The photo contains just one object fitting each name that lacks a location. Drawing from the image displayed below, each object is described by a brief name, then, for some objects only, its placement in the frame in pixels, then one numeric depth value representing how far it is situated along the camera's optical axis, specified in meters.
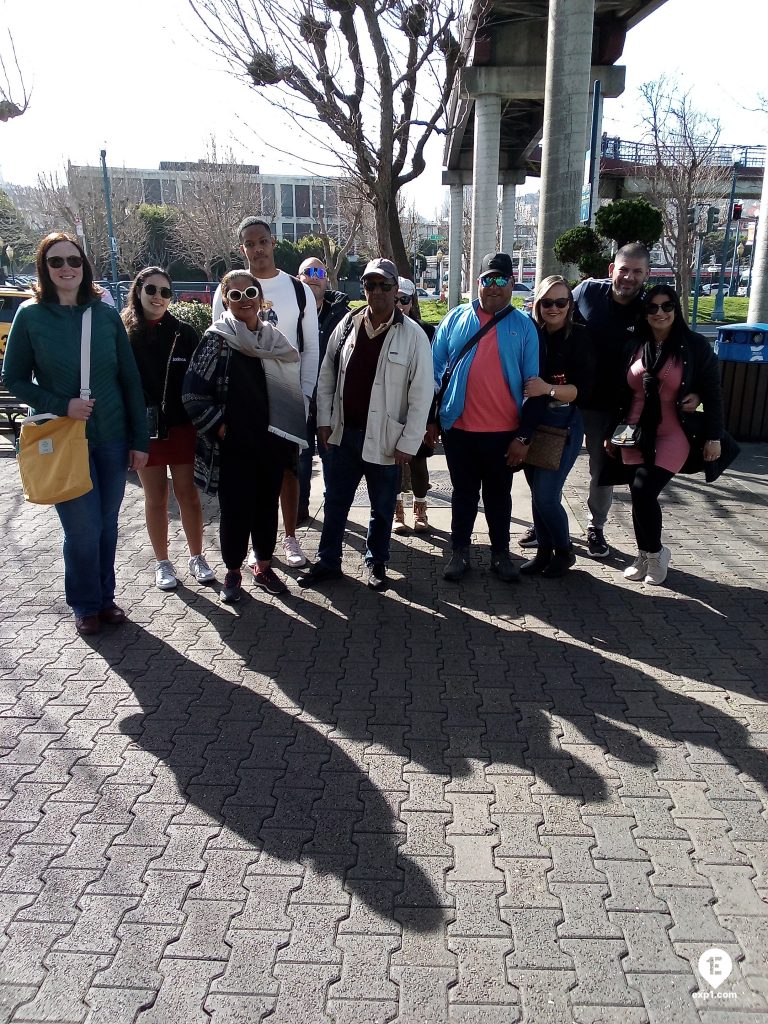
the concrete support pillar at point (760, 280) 10.41
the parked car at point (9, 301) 16.34
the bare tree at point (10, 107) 11.56
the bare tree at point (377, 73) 8.45
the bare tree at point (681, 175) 26.08
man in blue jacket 4.97
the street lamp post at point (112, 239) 26.41
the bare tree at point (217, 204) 35.56
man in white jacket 4.86
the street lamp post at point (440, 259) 51.44
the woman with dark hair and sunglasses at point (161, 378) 4.88
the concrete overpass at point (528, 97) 8.30
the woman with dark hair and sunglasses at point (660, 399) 4.80
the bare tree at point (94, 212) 37.00
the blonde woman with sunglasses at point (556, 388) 5.02
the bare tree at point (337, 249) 17.48
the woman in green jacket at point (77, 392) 4.23
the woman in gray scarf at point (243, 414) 4.68
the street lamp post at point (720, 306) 34.25
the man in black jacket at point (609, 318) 5.17
